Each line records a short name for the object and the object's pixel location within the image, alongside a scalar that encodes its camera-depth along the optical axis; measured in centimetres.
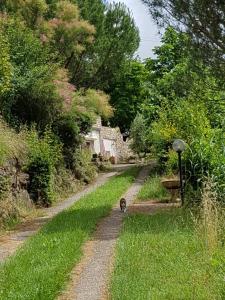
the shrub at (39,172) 1738
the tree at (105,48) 3192
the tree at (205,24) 1206
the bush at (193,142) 1258
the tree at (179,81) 1270
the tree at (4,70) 1639
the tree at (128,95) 5109
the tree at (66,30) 2577
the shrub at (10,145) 1449
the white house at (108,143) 4084
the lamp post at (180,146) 1468
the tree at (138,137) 4037
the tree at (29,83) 1980
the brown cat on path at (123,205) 1418
